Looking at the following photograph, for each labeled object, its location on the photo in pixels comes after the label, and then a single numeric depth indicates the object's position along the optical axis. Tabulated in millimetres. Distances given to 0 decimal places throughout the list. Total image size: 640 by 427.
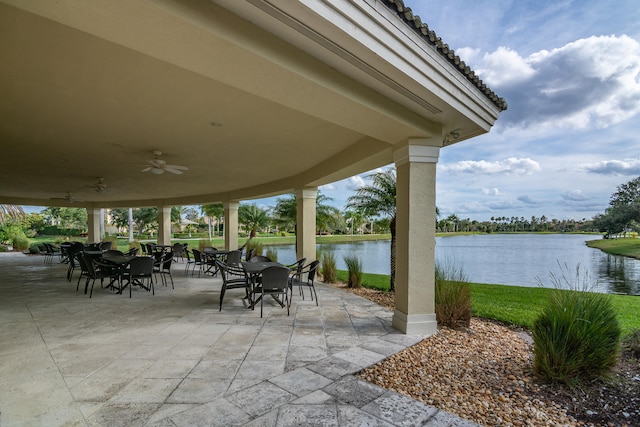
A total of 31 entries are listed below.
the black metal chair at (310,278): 5164
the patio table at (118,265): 5758
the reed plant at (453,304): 4062
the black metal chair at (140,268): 5584
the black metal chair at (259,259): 6195
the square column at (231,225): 12180
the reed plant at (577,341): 2441
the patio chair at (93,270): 5629
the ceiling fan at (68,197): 10802
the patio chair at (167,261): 6593
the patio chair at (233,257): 7604
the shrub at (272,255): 9727
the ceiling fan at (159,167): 5294
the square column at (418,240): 3773
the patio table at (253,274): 4602
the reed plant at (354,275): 6895
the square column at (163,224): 14414
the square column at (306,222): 8023
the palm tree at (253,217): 19453
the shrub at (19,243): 16844
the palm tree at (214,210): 21188
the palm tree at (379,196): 7141
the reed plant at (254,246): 11621
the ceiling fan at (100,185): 8062
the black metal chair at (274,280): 4332
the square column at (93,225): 15172
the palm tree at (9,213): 16922
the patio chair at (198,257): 8014
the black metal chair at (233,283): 4840
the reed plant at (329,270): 7684
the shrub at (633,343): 2995
